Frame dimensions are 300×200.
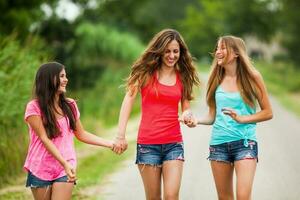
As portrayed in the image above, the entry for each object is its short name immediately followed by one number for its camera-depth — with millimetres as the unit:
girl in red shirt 11836
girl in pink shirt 10608
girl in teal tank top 11820
